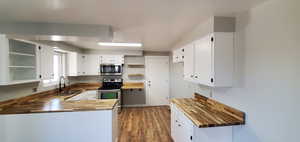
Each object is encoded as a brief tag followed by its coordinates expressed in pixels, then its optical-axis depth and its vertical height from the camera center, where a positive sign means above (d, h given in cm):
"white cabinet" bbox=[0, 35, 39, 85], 161 +16
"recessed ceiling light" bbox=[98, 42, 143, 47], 309 +75
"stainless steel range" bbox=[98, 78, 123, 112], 353 -65
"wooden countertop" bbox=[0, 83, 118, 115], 173 -62
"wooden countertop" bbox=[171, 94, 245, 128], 137 -67
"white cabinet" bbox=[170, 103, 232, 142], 144 -89
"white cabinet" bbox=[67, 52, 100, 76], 349 +21
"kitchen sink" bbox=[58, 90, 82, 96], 280 -61
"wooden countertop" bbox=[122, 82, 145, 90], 392 -60
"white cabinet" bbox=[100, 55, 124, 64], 389 +40
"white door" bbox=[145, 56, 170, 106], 429 -40
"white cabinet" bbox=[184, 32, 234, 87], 147 +13
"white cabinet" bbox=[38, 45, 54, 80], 218 +19
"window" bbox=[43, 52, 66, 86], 311 +13
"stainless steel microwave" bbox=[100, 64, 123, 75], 389 +3
